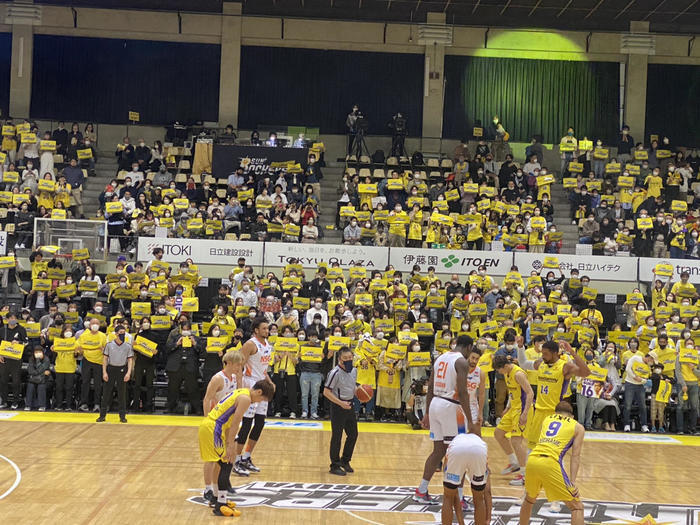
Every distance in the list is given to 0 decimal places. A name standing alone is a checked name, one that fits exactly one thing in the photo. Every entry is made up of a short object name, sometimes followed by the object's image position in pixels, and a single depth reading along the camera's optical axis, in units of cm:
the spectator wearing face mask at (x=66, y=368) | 1914
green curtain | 3631
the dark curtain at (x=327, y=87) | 3600
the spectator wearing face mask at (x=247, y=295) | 2233
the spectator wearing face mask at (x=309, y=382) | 1945
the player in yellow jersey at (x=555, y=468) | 915
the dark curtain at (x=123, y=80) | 3578
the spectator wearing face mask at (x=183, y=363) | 1941
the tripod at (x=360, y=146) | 3381
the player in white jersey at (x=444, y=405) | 1087
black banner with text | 3042
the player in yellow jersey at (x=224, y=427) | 1054
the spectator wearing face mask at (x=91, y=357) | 1908
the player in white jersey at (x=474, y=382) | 1246
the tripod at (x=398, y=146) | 3400
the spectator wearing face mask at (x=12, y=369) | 1922
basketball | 1312
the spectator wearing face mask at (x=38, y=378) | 1916
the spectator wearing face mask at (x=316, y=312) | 2150
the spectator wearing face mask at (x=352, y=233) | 2666
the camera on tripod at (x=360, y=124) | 3409
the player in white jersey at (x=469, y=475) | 883
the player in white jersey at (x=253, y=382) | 1271
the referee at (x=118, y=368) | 1797
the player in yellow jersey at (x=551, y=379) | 1197
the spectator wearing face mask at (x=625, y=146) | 3390
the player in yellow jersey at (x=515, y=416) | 1230
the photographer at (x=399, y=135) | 3381
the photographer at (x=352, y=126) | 3422
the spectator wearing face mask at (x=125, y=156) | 3105
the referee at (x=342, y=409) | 1320
